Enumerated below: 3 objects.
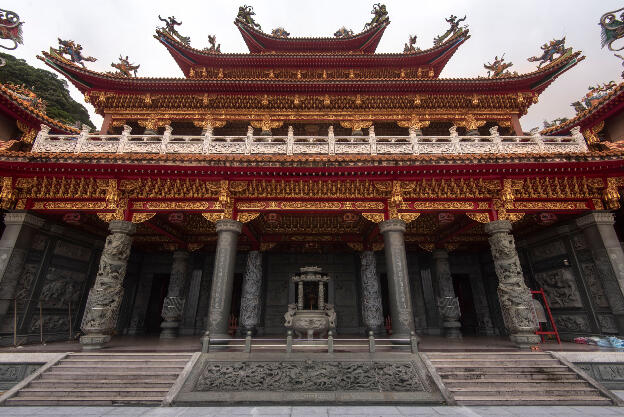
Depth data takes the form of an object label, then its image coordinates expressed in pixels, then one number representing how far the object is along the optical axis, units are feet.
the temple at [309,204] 28.48
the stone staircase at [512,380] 18.70
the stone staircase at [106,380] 18.67
